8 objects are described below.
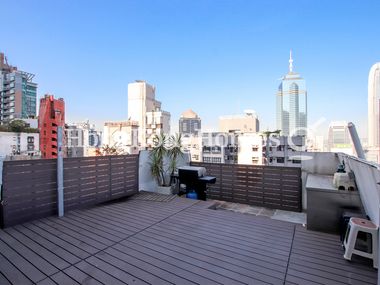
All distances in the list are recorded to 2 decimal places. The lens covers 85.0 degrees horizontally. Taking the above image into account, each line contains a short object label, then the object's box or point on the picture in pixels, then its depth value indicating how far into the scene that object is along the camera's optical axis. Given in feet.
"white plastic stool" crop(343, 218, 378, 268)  6.72
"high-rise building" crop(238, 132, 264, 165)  99.76
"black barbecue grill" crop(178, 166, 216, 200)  15.07
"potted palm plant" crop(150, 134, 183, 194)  16.63
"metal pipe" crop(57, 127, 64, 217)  11.26
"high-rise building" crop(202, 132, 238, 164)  103.71
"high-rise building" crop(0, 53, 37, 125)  167.53
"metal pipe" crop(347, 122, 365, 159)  9.51
